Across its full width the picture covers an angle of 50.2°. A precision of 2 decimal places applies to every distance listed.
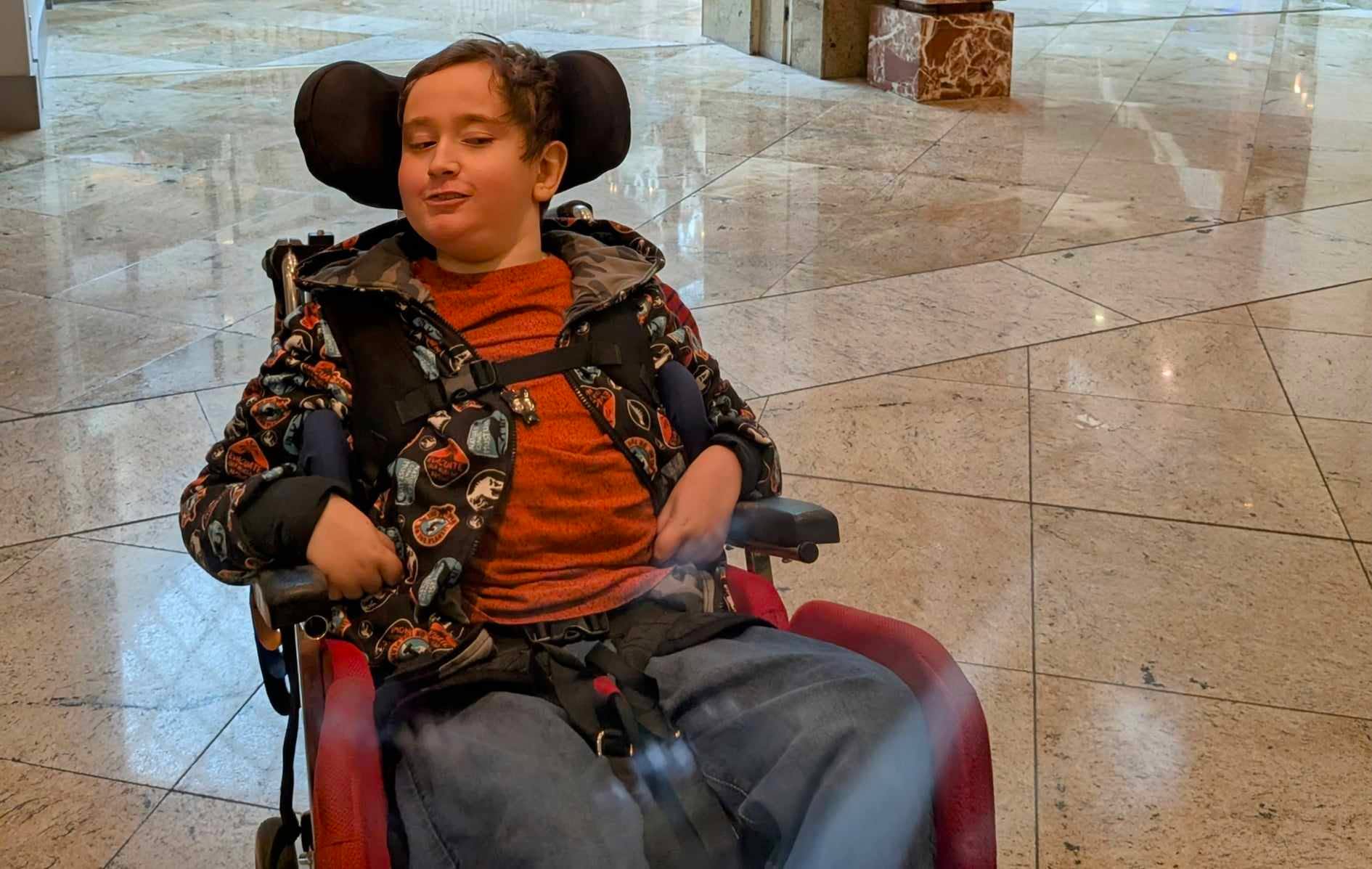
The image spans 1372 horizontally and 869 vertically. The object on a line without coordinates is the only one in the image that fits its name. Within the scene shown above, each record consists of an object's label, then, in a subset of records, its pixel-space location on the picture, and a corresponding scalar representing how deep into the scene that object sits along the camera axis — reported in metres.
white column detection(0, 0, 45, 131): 6.89
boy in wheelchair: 1.56
